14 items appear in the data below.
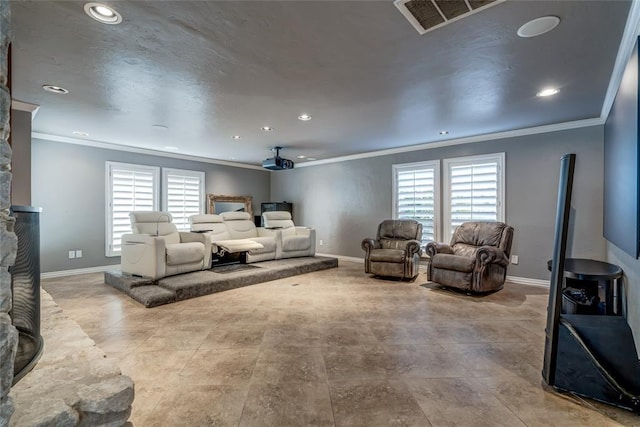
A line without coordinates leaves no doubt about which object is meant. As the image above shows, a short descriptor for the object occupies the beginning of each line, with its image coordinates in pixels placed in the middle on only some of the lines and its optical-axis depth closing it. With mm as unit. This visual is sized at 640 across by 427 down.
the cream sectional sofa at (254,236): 5125
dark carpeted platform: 3574
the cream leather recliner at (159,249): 4016
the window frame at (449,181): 4656
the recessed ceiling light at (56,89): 2914
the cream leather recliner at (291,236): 5855
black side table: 2436
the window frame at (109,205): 5359
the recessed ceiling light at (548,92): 3002
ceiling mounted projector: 5395
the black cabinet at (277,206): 7504
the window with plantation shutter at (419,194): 5359
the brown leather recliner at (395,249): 4590
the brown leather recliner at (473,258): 3730
